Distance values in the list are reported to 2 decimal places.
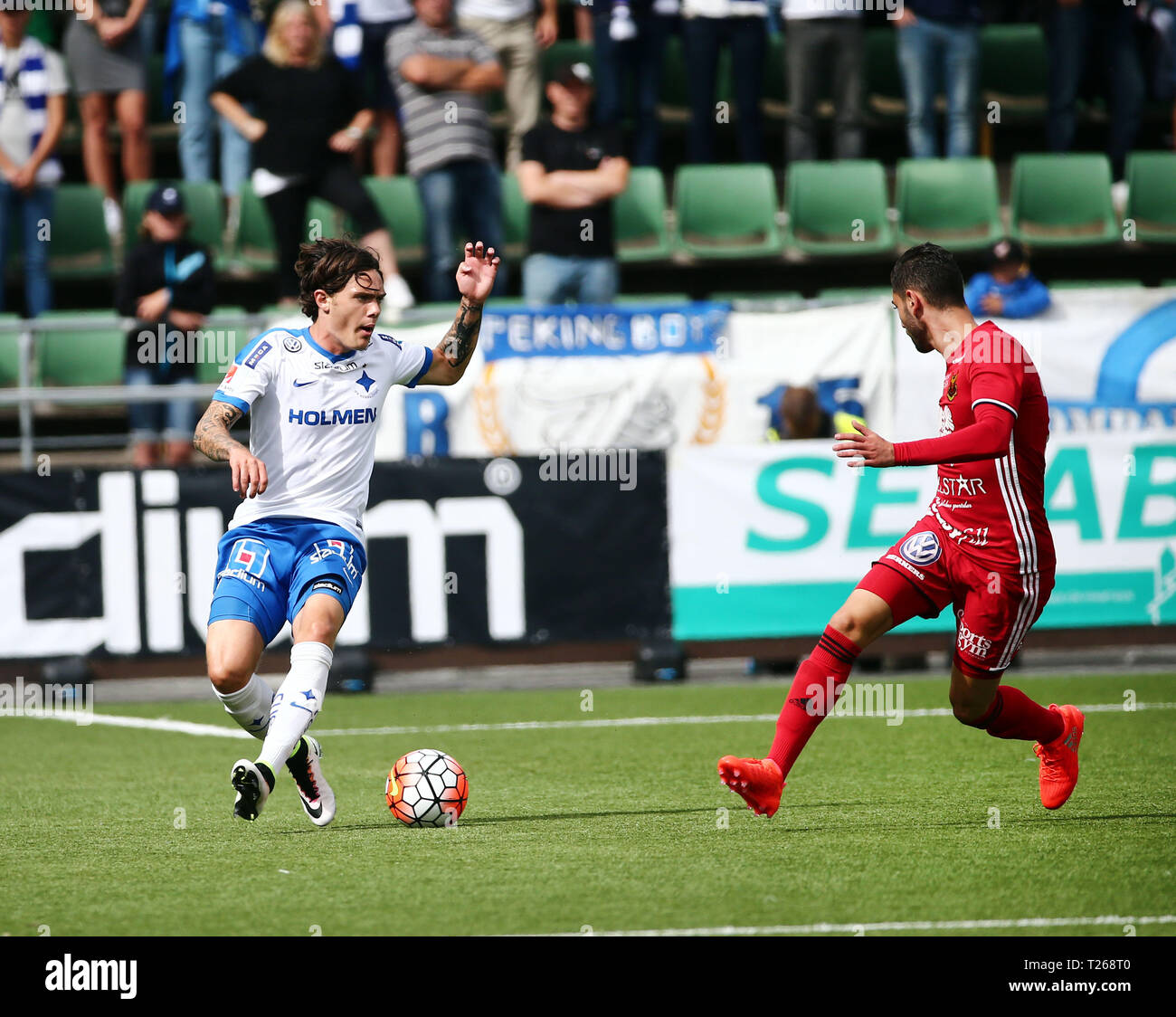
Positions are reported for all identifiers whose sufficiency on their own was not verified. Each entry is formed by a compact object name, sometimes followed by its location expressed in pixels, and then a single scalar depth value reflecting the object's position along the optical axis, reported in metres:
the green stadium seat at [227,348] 13.12
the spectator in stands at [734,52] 14.89
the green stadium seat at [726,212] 15.58
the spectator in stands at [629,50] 15.40
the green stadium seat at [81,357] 14.40
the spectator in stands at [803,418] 12.54
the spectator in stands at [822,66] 15.01
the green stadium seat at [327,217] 15.34
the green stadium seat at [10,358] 14.05
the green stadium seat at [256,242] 15.44
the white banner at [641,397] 12.73
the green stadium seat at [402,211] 15.55
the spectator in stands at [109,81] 15.23
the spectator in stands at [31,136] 14.64
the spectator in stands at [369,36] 15.05
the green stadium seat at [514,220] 15.61
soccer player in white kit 6.56
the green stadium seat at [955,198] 15.48
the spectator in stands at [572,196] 13.28
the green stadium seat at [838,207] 15.47
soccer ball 6.64
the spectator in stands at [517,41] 15.07
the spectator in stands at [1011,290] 12.85
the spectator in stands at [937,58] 15.02
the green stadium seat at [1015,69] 17.66
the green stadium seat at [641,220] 15.45
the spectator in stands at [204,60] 15.25
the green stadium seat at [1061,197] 15.61
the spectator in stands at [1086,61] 15.72
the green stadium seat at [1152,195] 15.45
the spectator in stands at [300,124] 13.29
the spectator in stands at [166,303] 12.87
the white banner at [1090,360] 12.71
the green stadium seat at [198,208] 15.36
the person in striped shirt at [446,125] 13.84
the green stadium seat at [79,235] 15.61
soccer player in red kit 6.27
